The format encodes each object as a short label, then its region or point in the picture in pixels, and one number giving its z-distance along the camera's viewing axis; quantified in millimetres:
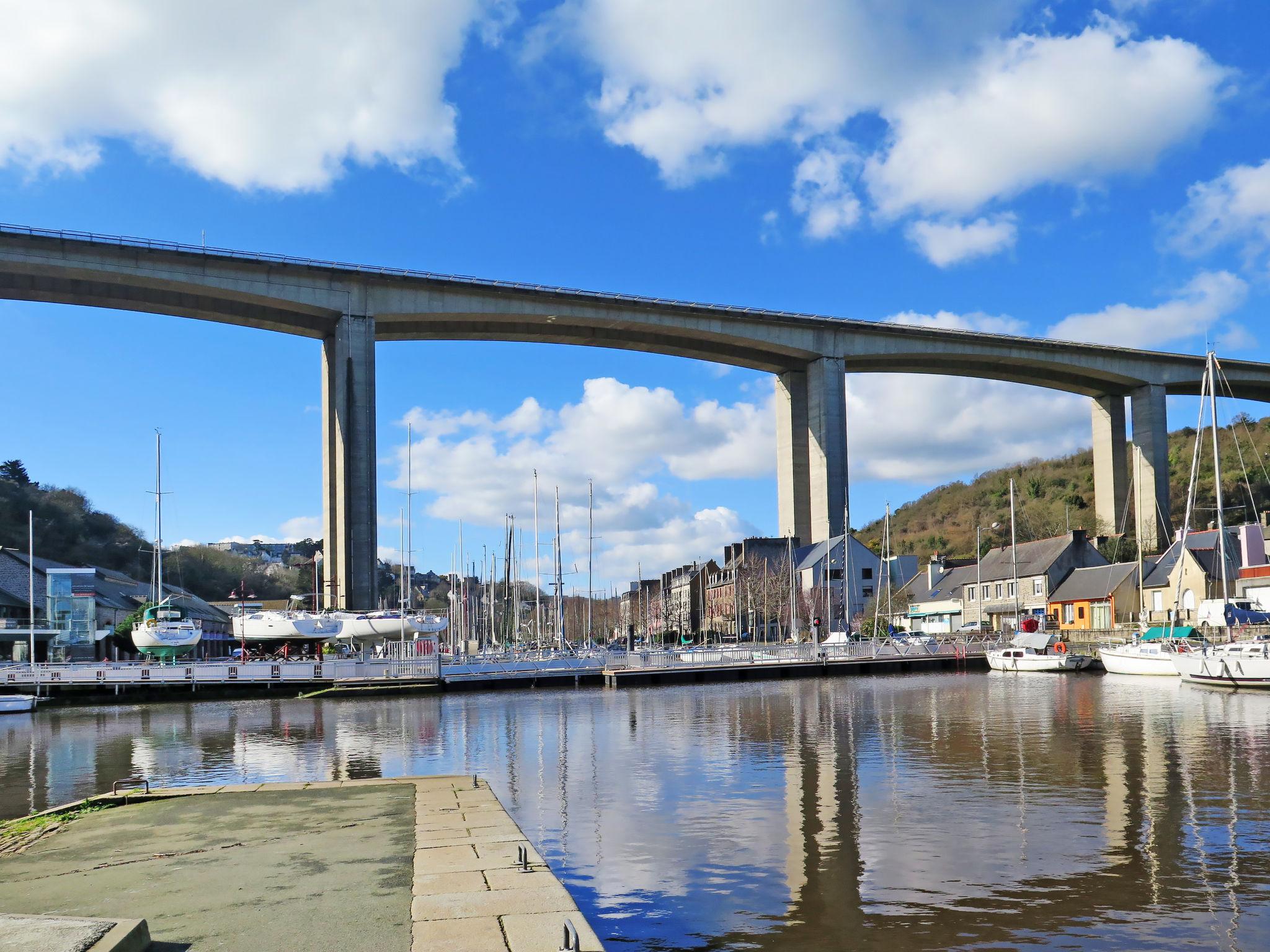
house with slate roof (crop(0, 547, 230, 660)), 79000
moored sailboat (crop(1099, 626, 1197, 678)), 50094
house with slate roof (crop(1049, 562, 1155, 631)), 80125
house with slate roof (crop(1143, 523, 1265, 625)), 72188
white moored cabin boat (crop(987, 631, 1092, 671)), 59094
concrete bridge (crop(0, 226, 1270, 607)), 74500
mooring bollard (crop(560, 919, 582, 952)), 7551
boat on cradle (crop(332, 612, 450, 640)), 68875
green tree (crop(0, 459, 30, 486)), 145325
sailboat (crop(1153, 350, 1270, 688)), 41031
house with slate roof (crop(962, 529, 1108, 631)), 88125
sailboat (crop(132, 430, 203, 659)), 64938
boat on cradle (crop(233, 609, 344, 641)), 68625
